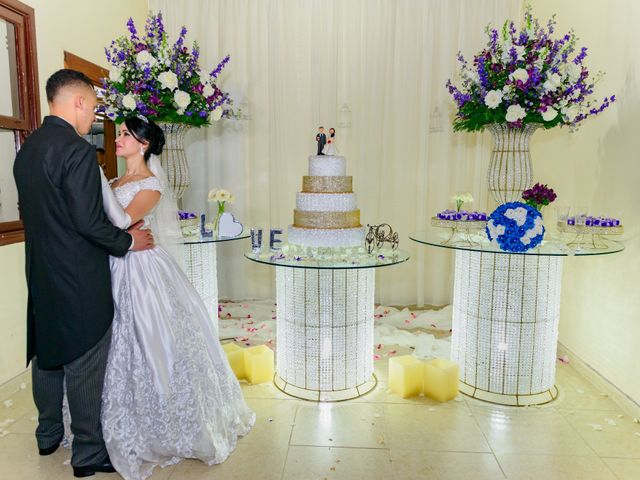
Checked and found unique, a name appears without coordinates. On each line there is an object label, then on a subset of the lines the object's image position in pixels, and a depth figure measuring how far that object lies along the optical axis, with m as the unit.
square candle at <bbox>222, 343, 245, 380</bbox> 3.67
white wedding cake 3.30
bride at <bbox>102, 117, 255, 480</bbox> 2.48
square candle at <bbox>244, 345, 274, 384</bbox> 3.61
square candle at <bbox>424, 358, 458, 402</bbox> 3.32
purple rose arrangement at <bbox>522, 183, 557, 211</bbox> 3.23
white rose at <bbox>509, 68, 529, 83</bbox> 3.03
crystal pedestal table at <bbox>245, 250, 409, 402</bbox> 3.25
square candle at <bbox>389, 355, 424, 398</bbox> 3.40
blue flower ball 2.97
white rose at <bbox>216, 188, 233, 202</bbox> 3.79
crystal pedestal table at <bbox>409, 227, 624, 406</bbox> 3.22
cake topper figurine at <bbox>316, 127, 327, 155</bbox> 3.52
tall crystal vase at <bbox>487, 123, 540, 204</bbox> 3.41
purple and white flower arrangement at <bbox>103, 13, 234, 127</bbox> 3.43
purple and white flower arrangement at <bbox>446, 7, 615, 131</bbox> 3.08
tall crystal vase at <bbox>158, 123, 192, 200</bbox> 3.75
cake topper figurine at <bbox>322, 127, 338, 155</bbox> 3.54
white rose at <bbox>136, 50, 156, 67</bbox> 3.35
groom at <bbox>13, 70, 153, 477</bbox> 2.24
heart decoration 3.74
